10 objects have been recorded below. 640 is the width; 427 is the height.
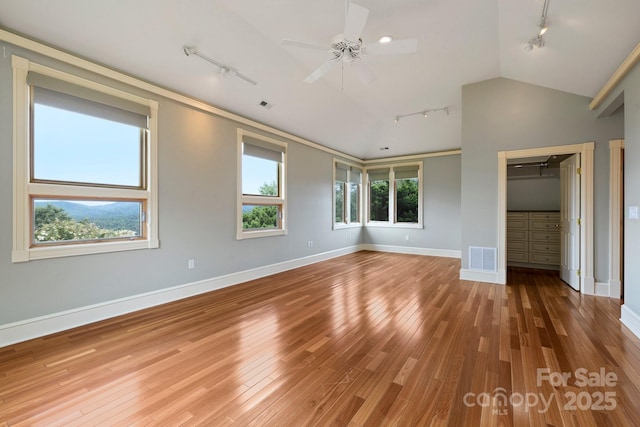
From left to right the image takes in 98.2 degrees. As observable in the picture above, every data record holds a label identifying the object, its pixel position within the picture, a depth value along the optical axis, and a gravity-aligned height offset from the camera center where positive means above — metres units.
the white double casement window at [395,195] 7.62 +0.50
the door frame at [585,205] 3.96 +0.11
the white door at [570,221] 4.15 -0.13
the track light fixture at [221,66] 3.17 +1.86
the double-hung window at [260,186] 4.66 +0.50
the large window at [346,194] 7.29 +0.53
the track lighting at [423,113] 5.49 +2.06
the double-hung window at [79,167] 2.56 +0.50
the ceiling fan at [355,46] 2.21 +1.54
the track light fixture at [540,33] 2.66 +1.94
